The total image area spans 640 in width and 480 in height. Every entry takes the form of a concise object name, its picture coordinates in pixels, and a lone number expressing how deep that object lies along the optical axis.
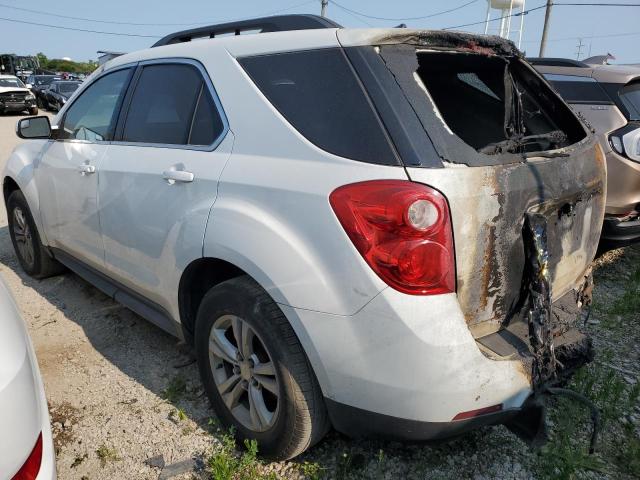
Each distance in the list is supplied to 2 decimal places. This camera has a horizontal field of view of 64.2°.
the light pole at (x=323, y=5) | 35.42
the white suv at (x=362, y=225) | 1.72
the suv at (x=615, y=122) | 4.03
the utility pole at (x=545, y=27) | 25.89
